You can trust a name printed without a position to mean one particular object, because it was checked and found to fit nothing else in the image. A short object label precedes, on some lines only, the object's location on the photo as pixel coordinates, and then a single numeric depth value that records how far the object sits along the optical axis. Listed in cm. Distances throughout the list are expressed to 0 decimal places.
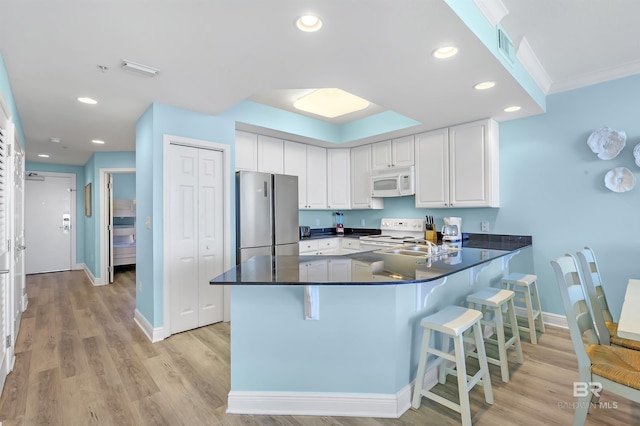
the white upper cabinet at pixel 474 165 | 353
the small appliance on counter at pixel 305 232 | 476
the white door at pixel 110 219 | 557
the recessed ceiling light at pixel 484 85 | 255
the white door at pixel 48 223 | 631
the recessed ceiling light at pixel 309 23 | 168
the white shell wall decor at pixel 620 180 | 284
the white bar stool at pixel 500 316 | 225
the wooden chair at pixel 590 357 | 146
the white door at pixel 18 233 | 307
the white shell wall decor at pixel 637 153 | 275
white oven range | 430
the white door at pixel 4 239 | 221
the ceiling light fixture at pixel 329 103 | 377
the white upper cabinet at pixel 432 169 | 386
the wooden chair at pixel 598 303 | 193
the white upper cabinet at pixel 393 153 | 422
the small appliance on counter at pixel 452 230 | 368
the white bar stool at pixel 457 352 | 172
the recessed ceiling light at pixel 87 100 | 287
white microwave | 419
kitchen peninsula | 188
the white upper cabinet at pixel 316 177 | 471
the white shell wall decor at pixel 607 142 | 286
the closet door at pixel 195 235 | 314
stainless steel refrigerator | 354
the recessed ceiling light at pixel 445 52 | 198
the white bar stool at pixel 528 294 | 286
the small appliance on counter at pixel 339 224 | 527
